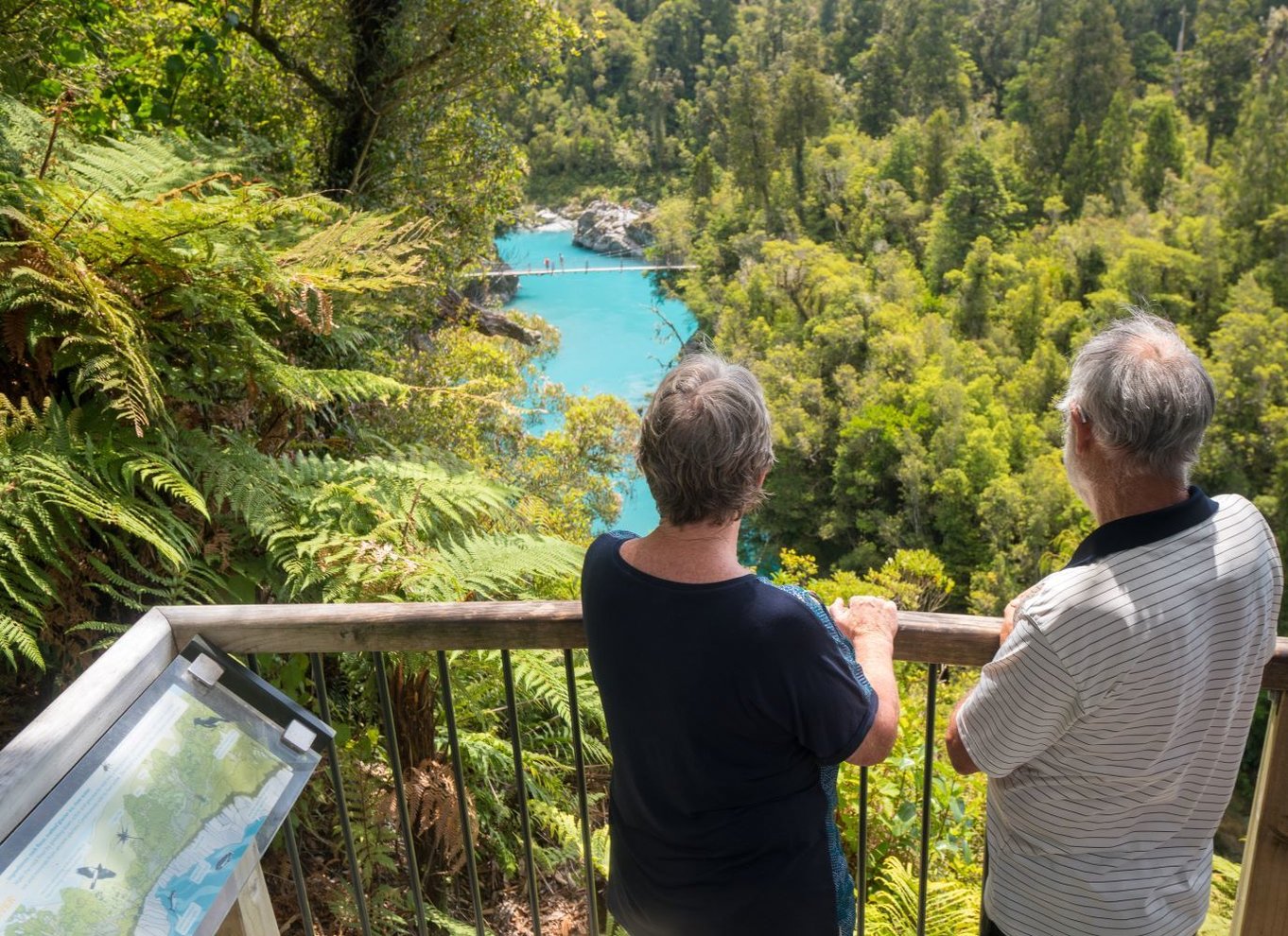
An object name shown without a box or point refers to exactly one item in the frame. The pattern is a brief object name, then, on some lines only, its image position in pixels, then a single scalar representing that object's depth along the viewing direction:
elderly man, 1.21
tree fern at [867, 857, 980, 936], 2.50
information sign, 1.03
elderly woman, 1.20
